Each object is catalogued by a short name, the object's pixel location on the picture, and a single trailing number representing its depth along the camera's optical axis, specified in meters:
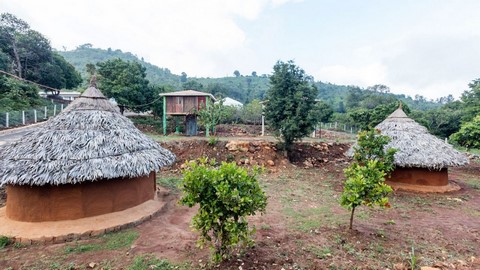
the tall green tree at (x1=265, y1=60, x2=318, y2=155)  15.31
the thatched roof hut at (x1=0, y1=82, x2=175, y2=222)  7.21
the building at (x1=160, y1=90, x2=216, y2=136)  20.72
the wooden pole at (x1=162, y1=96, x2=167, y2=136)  20.95
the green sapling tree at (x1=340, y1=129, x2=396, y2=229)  6.52
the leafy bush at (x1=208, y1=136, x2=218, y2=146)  16.23
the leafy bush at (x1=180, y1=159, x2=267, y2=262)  4.79
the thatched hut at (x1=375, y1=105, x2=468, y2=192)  11.89
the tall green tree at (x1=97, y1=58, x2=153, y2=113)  21.89
